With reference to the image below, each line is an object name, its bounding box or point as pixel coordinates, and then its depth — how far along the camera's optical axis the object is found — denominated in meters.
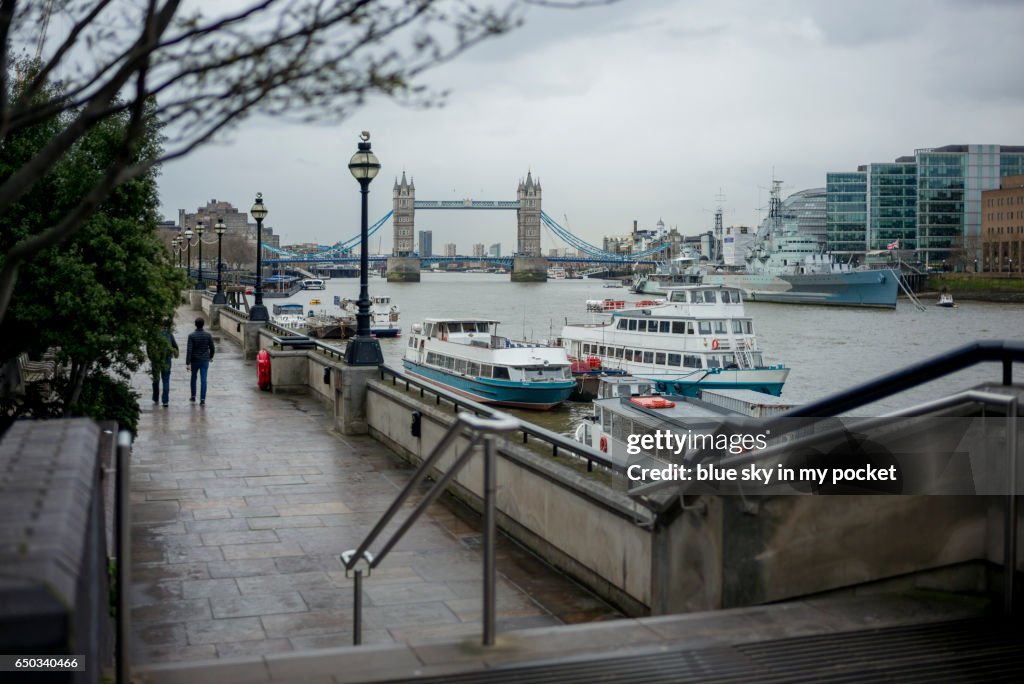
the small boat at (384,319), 79.19
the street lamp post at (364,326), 15.51
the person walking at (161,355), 13.13
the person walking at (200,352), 18.62
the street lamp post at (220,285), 40.03
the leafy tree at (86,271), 12.00
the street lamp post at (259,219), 28.98
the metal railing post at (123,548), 4.20
